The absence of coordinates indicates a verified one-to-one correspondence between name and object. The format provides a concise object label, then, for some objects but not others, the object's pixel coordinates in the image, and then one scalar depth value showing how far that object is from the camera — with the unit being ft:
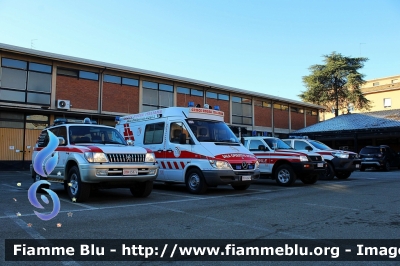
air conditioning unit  70.59
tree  149.28
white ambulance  31.94
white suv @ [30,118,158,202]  26.16
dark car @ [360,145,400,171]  78.89
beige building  165.37
